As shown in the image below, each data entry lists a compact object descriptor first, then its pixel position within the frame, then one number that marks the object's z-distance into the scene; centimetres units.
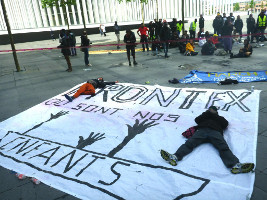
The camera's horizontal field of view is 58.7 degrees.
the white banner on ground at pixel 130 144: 372
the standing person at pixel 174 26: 1628
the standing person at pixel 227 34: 1258
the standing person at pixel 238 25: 1696
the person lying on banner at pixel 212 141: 390
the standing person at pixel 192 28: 1755
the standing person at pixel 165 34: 1309
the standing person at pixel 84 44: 1234
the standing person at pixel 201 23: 1859
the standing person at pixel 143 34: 1452
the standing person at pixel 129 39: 1134
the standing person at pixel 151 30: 1537
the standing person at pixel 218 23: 1678
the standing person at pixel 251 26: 1514
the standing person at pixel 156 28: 1491
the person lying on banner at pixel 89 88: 792
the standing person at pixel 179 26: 1989
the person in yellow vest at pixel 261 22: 1427
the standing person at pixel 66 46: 1129
